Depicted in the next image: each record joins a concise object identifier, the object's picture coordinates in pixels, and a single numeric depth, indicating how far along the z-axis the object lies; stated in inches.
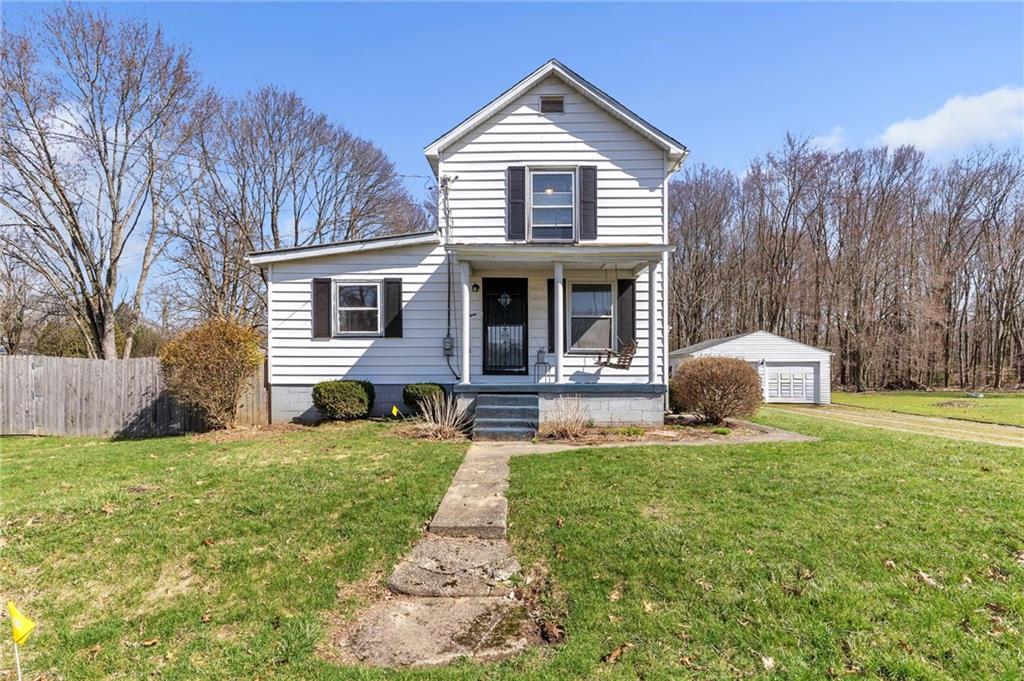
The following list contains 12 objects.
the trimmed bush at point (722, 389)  363.6
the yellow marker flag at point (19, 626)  84.4
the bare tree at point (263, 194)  922.7
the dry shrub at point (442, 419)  344.8
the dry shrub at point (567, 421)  342.0
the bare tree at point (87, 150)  631.8
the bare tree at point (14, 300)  730.2
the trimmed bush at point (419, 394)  403.5
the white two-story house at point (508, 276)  434.0
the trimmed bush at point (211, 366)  364.5
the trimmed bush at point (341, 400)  401.7
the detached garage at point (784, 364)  864.3
